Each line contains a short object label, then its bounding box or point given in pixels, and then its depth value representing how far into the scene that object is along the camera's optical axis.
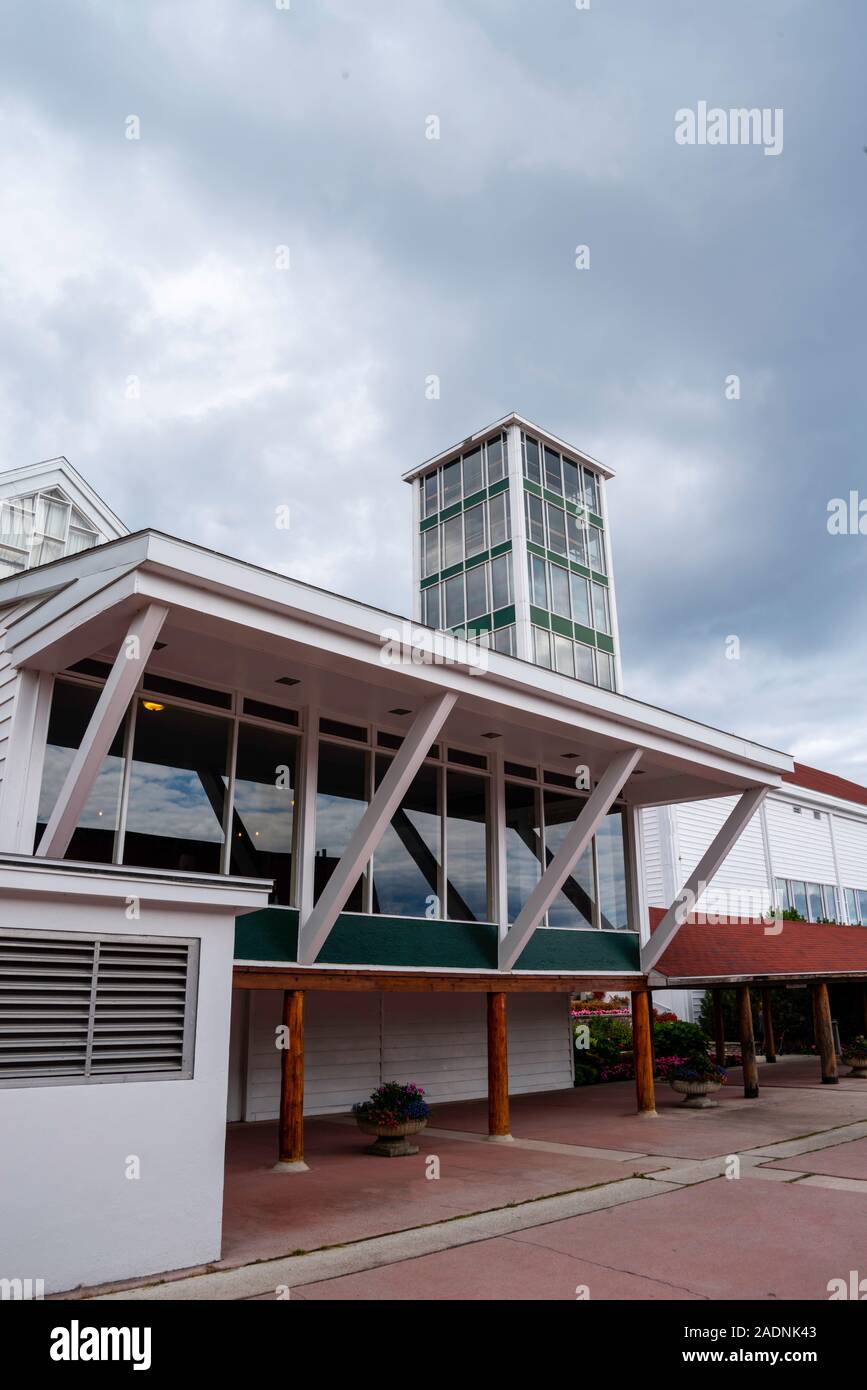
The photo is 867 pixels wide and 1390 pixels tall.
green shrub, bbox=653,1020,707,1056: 19.04
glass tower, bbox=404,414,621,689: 30.52
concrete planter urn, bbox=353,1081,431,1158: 10.44
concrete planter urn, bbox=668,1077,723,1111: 14.12
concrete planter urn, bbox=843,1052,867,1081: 18.00
